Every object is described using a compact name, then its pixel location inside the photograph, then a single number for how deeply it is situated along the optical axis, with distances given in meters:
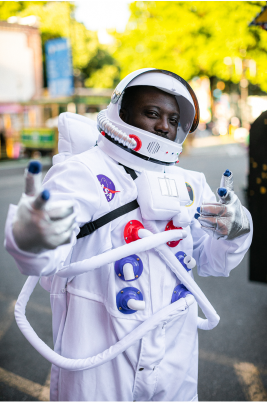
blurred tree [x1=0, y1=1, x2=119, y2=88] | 19.75
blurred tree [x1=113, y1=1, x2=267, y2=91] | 8.09
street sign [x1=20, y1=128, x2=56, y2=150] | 12.42
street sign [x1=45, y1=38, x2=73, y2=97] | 12.38
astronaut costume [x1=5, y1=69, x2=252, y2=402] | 1.26
